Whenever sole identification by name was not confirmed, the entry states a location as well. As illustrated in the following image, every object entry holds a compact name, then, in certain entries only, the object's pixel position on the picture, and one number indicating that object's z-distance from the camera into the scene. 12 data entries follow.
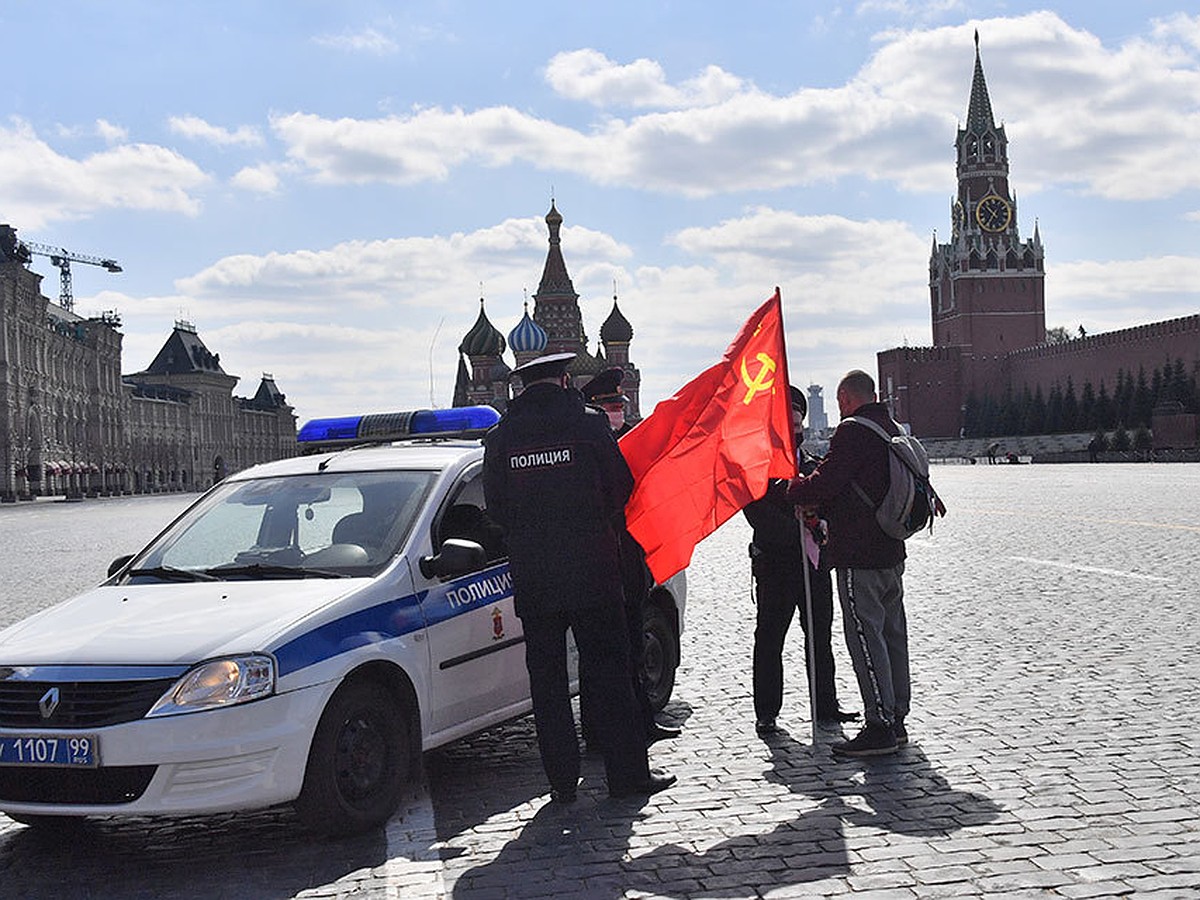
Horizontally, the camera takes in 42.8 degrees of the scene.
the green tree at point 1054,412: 104.44
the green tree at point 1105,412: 96.49
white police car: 5.23
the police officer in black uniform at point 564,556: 6.11
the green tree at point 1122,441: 81.72
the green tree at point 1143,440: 80.12
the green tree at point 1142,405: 89.61
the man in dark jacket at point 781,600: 7.39
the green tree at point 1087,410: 99.19
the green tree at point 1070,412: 102.12
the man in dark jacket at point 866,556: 6.81
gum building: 86.62
